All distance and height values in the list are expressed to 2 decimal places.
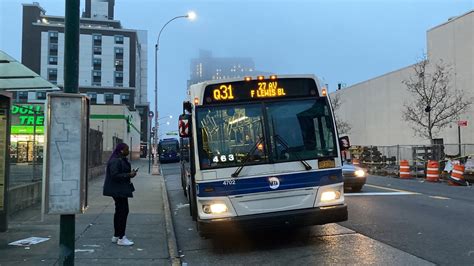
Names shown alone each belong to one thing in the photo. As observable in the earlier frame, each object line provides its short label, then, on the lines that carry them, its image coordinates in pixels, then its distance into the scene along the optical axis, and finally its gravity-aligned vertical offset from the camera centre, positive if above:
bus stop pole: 4.46 +0.75
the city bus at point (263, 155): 7.59 -0.07
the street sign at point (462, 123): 27.81 +1.58
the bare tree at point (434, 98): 31.13 +3.53
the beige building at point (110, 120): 56.09 +3.77
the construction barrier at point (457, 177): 20.73 -1.20
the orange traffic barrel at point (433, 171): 23.05 -1.02
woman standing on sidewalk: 8.29 -0.61
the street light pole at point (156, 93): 27.04 +4.35
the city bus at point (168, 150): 55.38 +0.13
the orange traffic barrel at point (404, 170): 25.80 -1.07
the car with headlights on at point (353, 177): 16.02 -0.89
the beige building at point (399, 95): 31.11 +4.90
